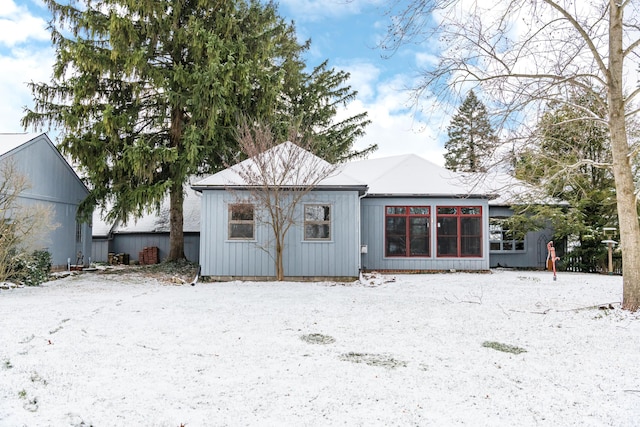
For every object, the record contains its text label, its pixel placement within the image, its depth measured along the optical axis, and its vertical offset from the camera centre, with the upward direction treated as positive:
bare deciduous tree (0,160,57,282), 9.65 +0.09
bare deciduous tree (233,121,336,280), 11.38 +1.34
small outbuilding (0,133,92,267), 12.72 +1.42
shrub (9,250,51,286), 10.17 -0.87
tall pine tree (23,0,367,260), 13.52 +4.59
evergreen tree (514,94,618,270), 14.87 +0.90
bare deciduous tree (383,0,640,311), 6.95 +2.93
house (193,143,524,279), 11.98 +0.23
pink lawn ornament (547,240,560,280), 16.02 -1.05
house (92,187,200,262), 18.88 -0.17
